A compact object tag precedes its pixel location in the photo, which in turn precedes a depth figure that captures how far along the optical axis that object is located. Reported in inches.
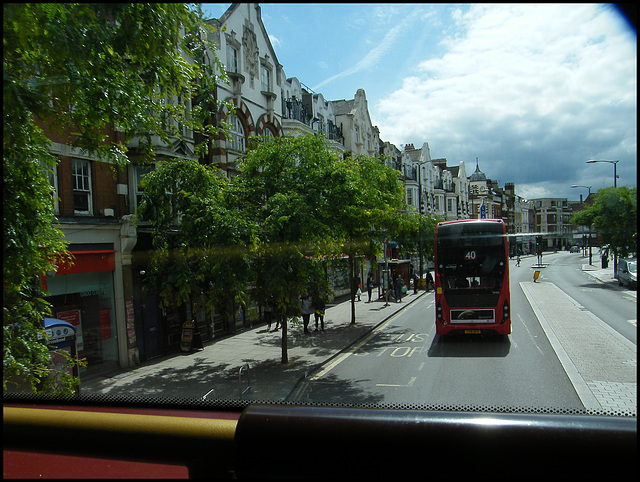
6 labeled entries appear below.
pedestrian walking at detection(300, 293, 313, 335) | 443.4
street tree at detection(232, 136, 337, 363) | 326.0
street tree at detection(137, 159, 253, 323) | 301.3
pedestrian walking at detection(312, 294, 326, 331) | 364.3
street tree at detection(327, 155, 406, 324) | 379.6
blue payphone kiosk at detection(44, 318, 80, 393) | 212.7
